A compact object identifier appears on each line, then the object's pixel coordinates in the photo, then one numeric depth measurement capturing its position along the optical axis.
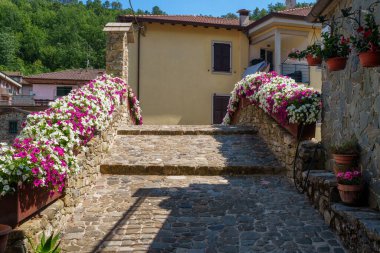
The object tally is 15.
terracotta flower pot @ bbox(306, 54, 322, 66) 5.45
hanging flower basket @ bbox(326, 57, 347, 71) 4.50
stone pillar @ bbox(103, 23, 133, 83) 10.21
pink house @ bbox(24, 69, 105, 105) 34.44
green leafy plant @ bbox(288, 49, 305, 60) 5.51
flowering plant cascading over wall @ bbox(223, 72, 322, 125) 6.23
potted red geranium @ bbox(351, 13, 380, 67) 3.51
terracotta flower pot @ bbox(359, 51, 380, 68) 3.50
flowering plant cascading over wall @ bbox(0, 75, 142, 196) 3.67
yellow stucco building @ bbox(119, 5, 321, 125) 16.03
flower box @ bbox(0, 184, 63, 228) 3.53
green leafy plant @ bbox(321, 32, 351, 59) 4.47
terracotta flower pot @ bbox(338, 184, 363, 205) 4.18
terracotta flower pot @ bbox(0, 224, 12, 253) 3.12
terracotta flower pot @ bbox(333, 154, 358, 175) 4.42
